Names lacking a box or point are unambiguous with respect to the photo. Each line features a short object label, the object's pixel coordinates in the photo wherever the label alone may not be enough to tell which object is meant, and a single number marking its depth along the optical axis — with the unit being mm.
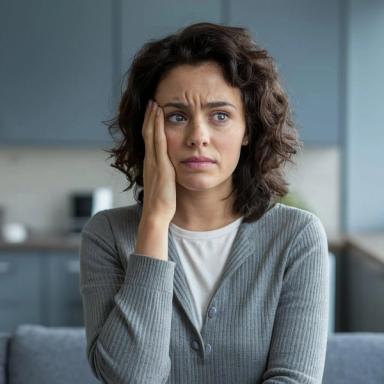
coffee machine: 4113
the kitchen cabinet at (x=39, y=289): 3805
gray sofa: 1781
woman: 1292
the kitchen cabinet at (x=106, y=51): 3922
